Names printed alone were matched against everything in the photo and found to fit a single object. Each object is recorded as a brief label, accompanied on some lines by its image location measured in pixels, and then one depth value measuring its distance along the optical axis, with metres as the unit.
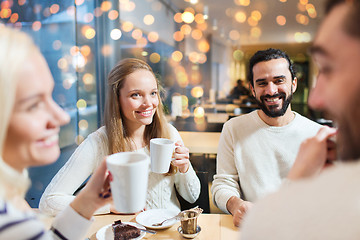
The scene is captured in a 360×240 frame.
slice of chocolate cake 1.15
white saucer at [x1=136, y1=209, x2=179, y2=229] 1.26
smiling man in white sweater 1.72
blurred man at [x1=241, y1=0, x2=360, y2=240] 0.44
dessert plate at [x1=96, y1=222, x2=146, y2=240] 1.16
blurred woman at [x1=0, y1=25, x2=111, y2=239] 0.59
